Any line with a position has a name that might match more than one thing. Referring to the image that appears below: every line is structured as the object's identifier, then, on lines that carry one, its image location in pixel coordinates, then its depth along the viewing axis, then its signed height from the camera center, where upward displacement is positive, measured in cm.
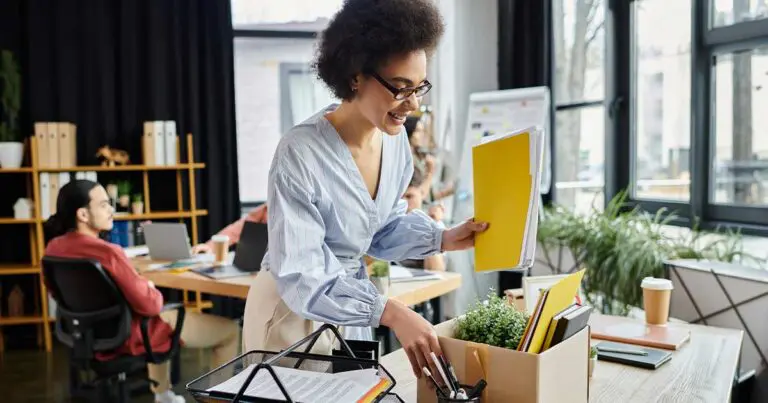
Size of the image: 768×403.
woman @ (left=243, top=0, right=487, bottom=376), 123 -8
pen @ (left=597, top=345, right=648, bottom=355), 164 -47
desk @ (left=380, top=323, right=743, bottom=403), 138 -48
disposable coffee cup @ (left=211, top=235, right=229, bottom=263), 347 -43
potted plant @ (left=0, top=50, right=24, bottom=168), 529 +49
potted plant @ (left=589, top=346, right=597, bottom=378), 145 -44
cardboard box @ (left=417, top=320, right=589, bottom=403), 109 -35
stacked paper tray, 103 -34
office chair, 303 -67
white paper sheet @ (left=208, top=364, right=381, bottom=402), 104 -34
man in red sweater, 309 -44
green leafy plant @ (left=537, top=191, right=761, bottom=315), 336 -49
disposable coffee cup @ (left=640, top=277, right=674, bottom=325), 189 -40
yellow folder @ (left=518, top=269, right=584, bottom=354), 112 -26
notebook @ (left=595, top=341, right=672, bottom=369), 158 -47
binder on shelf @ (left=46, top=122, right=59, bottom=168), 528 +16
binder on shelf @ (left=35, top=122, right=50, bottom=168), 525 +16
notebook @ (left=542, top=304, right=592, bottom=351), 114 -29
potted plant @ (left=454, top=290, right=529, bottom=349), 118 -29
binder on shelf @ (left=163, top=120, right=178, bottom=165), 550 +17
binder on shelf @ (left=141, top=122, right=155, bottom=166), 549 +13
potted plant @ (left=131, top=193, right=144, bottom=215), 548 -33
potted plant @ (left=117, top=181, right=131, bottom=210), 546 -23
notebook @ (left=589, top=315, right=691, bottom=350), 174 -47
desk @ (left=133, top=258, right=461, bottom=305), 284 -54
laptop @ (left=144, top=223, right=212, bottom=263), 370 -42
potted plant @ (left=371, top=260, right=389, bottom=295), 262 -45
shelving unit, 524 -41
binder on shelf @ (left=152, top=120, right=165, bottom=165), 548 +16
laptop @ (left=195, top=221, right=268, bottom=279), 318 -43
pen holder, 107 -37
